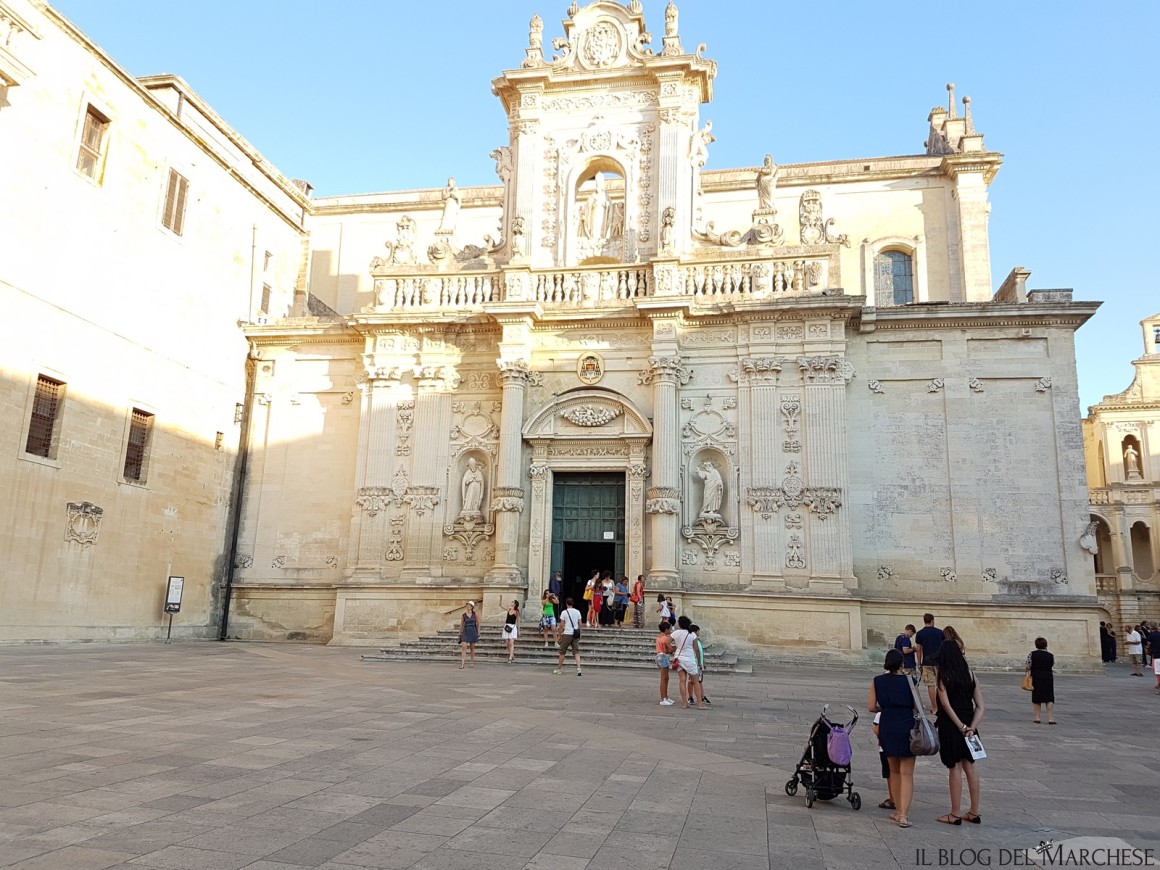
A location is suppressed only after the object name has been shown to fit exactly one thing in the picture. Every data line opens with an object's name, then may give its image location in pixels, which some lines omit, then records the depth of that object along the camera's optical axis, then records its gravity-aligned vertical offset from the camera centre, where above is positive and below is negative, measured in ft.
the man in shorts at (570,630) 58.13 -2.81
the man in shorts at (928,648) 44.16 -2.69
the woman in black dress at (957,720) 22.97 -3.41
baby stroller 24.39 -4.96
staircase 65.21 -5.04
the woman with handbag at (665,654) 45.21 -3.38
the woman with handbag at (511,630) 64.34 -3.25
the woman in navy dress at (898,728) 22.90 -3.52
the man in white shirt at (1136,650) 83.41 -4.42
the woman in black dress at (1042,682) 41.55 -3.88
